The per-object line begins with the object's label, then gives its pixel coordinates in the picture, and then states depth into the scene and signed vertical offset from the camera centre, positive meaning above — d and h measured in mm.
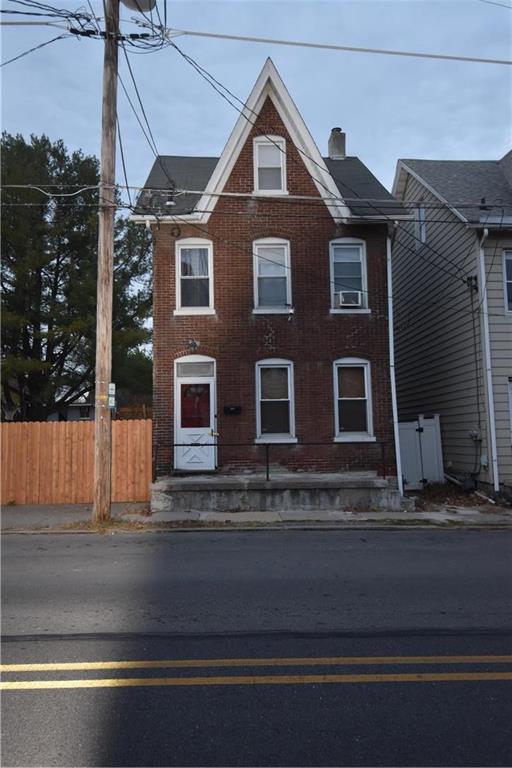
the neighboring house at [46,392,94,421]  41719 +1872
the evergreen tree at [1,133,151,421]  23484 +5970
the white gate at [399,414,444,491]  16688 -638
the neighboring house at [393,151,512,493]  14727 +3316
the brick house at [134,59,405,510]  14828 +2976
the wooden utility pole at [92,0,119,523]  11258 +3196
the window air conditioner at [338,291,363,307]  15138 +3312
